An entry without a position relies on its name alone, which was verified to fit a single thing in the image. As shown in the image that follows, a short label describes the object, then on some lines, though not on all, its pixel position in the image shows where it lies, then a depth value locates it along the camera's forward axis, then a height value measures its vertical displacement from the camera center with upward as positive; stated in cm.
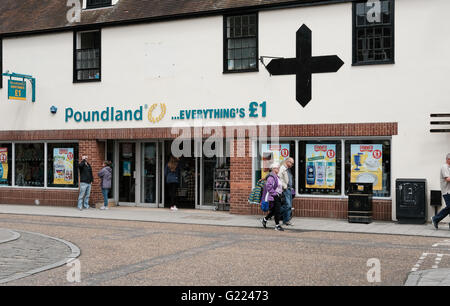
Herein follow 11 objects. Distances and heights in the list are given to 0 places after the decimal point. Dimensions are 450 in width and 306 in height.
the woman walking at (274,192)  1396 -76
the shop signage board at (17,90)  2012 +238
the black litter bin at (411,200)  1471 -100
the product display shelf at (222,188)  1878 -91
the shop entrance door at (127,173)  2014 -46
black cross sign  1641 +264
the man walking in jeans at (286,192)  1442 -81
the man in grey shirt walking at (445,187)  1355 -63
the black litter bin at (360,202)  1510 -109
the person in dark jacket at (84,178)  1886 -62
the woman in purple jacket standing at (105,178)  1898 -60
